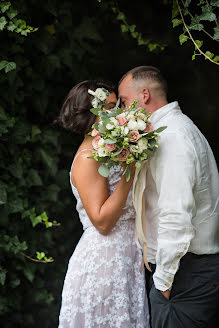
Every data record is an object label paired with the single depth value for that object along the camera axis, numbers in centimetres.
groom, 437
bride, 527
